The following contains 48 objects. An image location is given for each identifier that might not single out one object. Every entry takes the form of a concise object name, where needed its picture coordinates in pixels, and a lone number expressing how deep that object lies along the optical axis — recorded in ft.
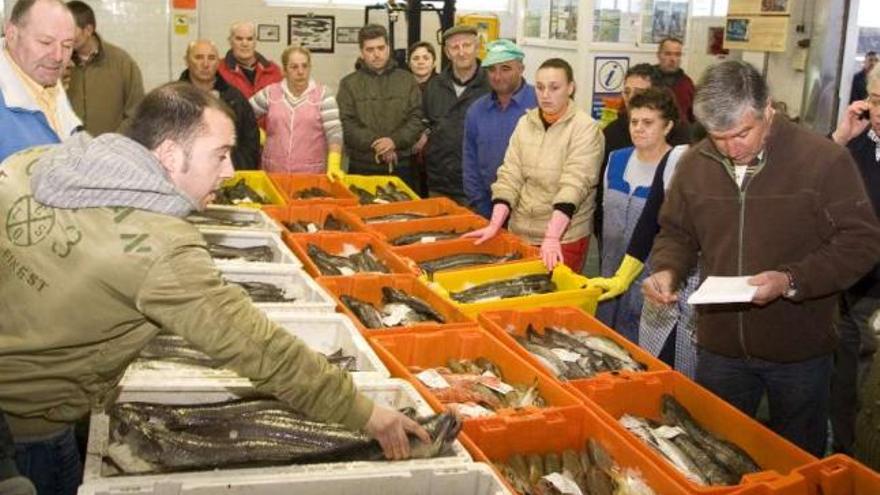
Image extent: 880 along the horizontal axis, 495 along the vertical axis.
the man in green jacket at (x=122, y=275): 6.21
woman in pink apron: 20.39
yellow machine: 34.94
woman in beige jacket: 15.12
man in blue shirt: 17.24
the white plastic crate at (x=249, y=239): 14.78
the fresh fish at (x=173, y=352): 10.00
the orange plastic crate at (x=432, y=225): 16.80
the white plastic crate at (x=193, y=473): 6.88
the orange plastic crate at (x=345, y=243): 14.90
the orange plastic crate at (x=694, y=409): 9.19
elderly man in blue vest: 10.68
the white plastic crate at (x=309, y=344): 8.82
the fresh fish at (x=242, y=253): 14.66
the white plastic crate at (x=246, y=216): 16.17
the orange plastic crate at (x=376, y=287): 13.00
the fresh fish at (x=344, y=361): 10.40
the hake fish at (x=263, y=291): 12.60
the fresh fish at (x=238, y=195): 18.29
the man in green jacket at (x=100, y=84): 18.94
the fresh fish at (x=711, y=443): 9.36
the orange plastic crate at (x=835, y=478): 8.21
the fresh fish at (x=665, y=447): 9.35
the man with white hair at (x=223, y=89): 20.27
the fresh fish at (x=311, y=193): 19.58
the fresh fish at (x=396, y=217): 17.54
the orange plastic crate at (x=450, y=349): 10.81
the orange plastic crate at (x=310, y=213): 17.34
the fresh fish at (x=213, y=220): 15.98
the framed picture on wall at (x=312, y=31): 34.24
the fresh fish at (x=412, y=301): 12.75
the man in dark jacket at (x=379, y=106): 21.09
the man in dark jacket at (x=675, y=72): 26.23
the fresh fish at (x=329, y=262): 14.51
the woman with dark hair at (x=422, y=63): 23.27
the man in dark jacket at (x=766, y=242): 9.33
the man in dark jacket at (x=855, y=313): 13.03
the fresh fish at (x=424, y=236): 16.44
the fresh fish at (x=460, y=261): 15.21
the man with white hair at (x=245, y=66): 22.56
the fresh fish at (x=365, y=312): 12.37
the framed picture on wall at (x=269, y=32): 33.71
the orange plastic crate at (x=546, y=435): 8.97
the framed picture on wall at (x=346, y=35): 34.91
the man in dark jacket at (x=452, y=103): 20.39
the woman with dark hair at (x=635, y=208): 12.46
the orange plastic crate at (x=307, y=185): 19.40
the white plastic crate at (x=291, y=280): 12.54
